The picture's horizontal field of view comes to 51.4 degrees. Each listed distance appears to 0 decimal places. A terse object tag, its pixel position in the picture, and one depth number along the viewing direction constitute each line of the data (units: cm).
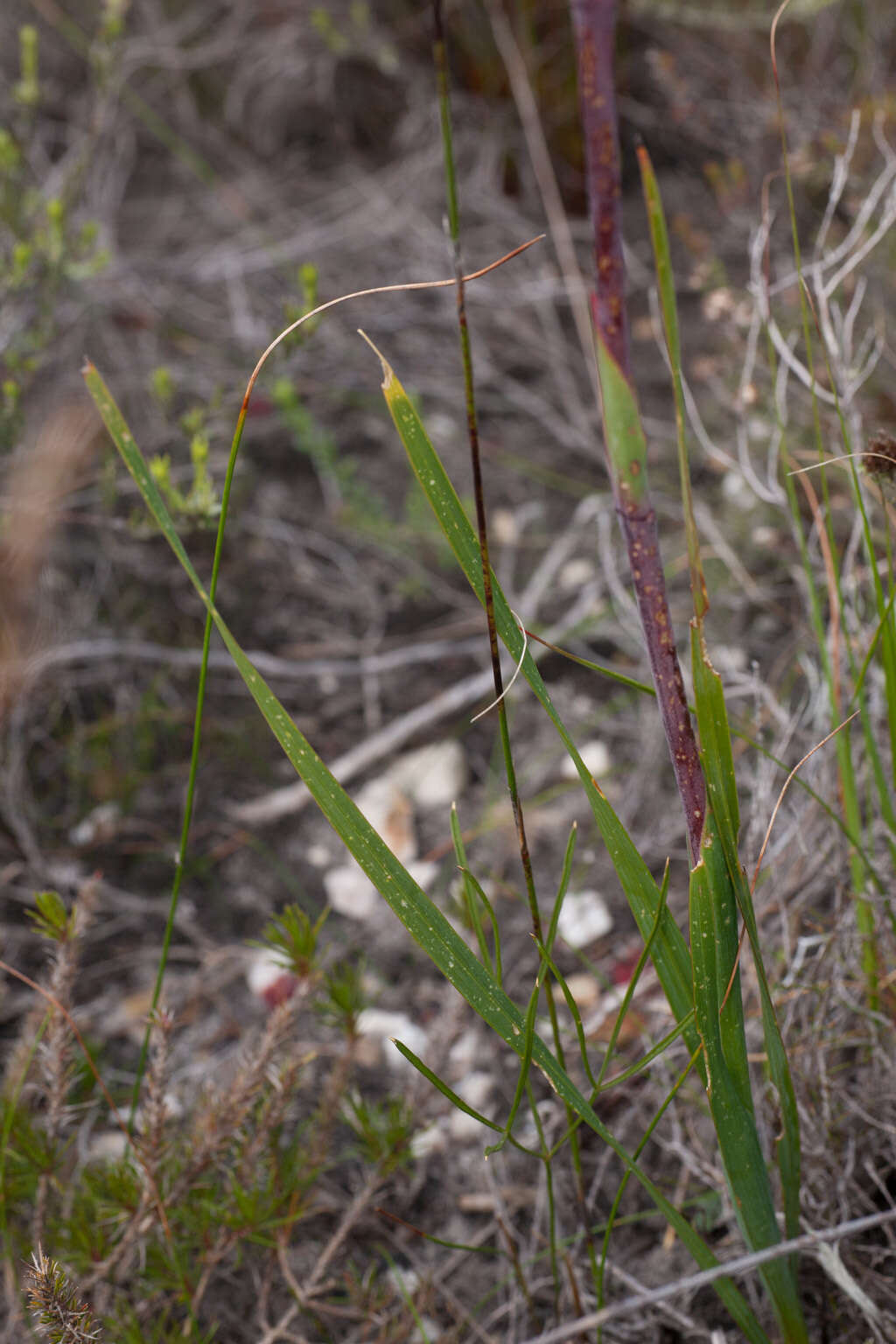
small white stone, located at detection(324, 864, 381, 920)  148
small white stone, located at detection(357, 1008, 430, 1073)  128
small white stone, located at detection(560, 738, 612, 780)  159
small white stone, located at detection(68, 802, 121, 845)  151
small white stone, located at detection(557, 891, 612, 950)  137
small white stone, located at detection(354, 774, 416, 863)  155
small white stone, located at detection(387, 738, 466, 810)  161
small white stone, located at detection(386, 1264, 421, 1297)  102
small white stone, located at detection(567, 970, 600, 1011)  131
